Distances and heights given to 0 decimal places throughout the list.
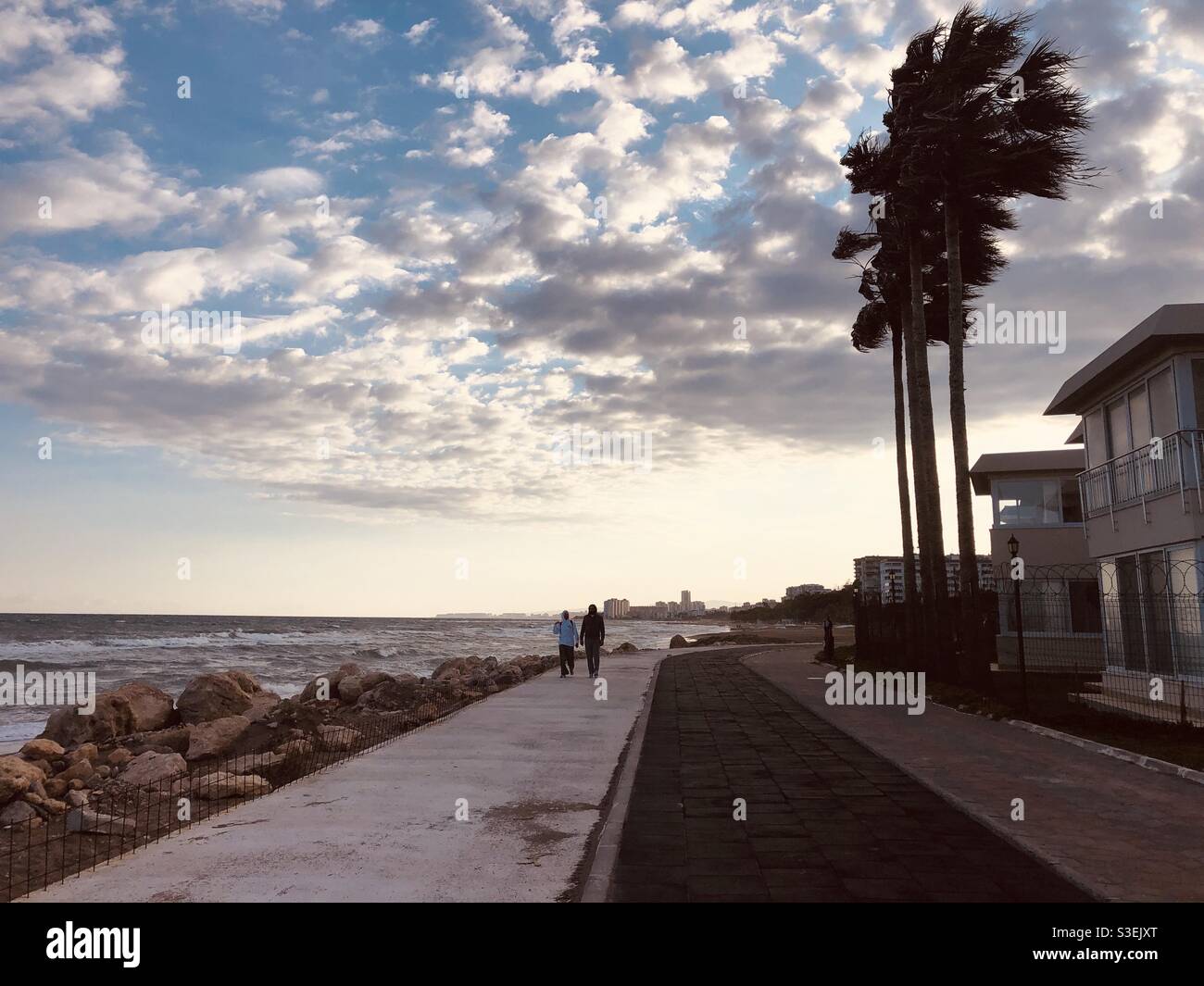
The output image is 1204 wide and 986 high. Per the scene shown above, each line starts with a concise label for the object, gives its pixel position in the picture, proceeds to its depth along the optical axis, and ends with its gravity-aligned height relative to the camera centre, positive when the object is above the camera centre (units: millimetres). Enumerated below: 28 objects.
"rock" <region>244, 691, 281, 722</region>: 18966 -2927
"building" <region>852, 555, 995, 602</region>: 27453 -676
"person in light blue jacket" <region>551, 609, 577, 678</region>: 22812 -1744
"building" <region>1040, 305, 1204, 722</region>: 13398 +905
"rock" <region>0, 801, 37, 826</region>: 9945 -2538
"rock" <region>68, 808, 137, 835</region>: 9258 -2526
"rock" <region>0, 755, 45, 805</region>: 10438 -2261
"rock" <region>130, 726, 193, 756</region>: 15817 -2843
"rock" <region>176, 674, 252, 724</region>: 19953 -2702
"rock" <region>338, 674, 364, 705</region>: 24156 -3060
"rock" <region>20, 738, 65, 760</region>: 14047 -2577
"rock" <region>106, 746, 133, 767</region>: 14305 -2826
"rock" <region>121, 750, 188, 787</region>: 12273 -2611
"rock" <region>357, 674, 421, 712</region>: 21656 -3026
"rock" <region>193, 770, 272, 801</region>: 9875 -2309
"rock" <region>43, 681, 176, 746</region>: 17234 -2642
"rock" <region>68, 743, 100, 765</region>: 14058 -2720
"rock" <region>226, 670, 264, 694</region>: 23419 -2693
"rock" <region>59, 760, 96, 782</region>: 12651 -2666
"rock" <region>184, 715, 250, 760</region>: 15188 -2718
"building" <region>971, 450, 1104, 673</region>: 23047 +169
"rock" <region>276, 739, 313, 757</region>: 12703 -2457
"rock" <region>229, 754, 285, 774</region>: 11406 -2457
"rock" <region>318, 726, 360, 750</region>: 13211 -2517
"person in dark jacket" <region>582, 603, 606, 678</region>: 22188 -1633
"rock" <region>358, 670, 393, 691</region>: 24716 -2849
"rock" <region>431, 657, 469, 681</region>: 29531 -3210
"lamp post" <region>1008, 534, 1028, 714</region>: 12996 -1343
